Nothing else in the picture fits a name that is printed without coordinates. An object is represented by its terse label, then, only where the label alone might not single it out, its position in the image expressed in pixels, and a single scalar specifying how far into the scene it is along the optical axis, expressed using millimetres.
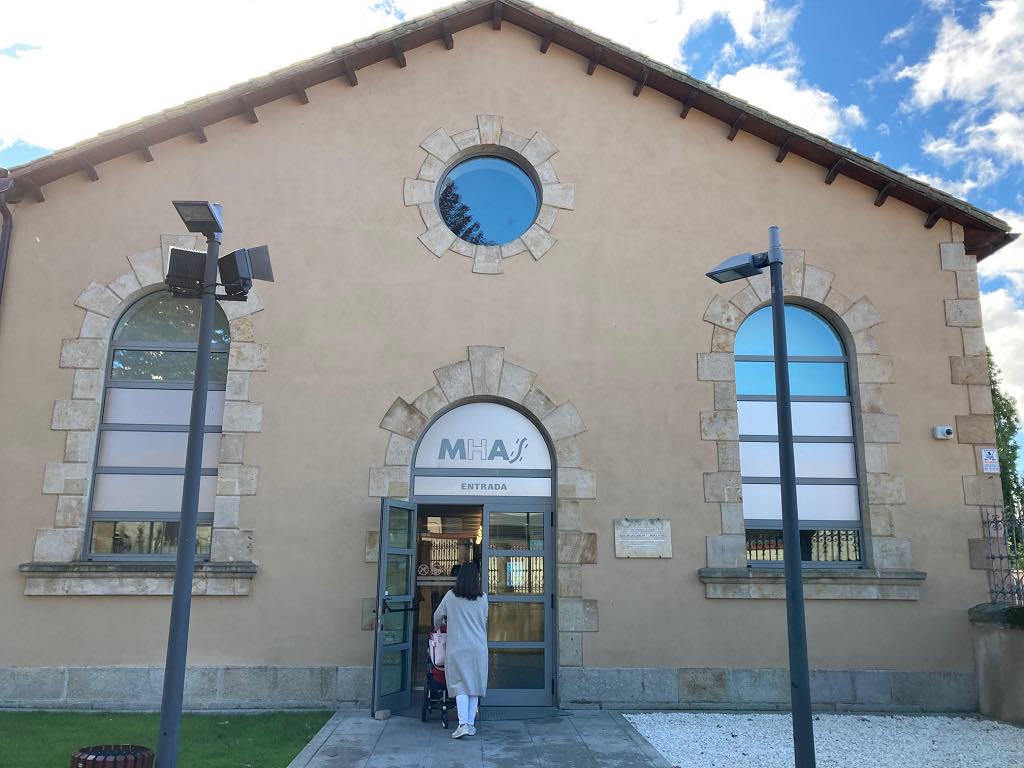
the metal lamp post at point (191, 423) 5008
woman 7152
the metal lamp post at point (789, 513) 5318
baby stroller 7570
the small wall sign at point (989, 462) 8719
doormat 7865
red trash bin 4680
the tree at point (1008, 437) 22953
